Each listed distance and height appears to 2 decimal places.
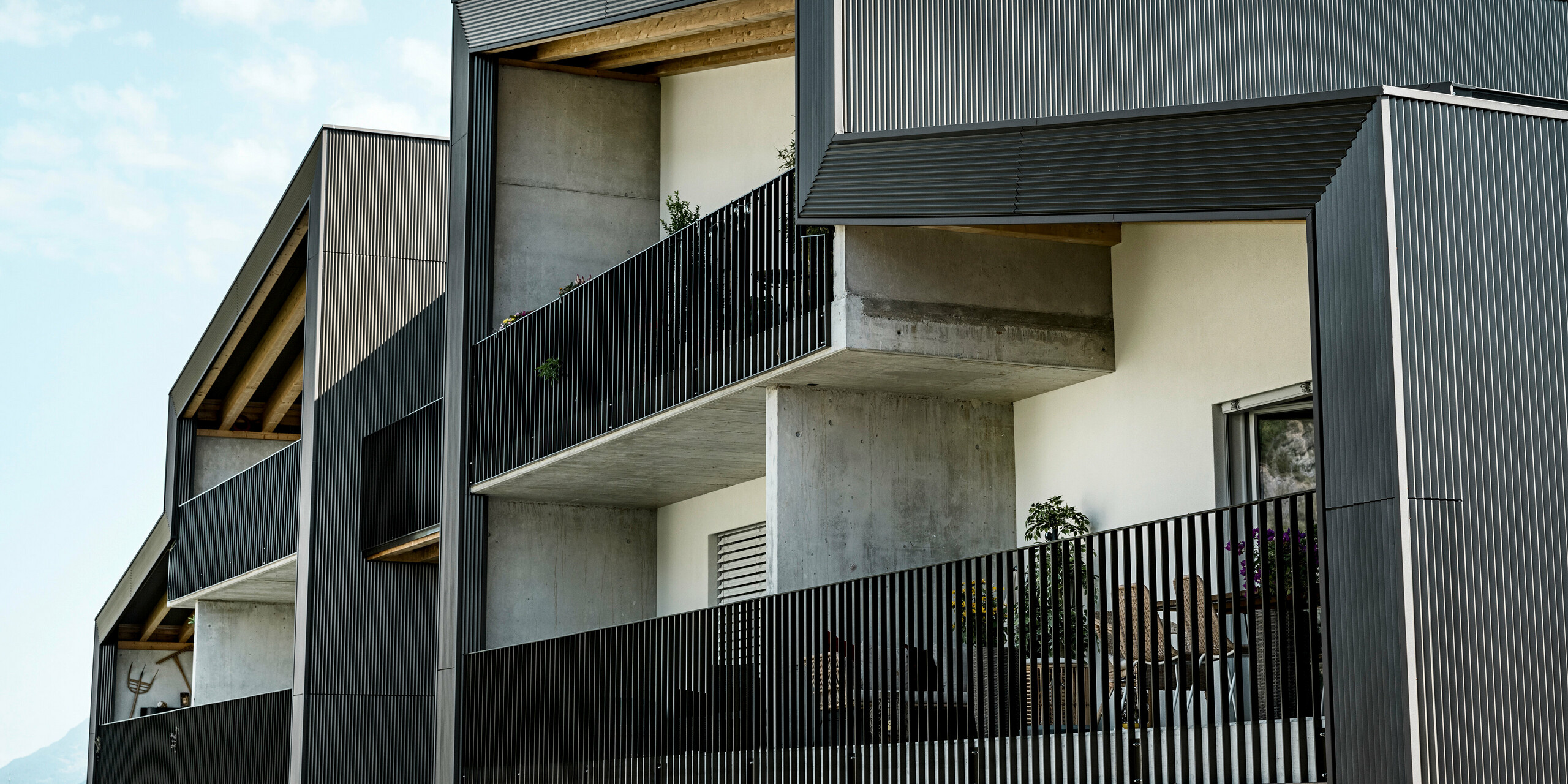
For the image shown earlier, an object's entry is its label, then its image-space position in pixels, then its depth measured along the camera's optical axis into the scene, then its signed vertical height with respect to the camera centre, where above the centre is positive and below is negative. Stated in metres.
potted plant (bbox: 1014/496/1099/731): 8.64 +0.28
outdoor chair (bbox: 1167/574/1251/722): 7.65 +0.30
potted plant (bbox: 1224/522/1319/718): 7.37 +0.30
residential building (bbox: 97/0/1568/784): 7.18 +2.04
